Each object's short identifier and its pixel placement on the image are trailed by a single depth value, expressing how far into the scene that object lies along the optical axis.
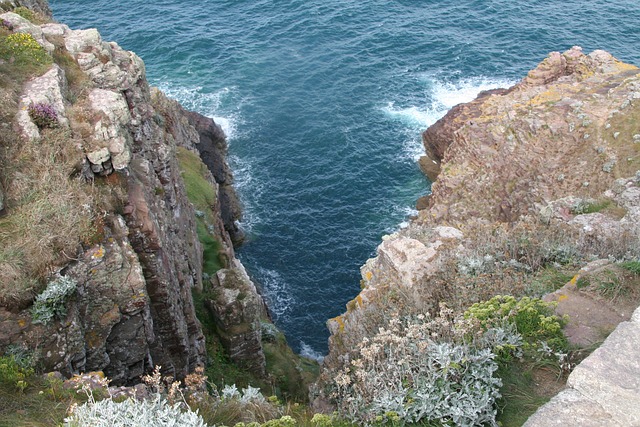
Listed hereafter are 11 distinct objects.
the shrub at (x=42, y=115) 22.47
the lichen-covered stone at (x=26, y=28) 28.38
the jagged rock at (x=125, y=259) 19.88
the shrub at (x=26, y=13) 33.03
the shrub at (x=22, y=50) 26.45
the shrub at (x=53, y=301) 18.31
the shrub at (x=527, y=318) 14.31
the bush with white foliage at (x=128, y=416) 11.41
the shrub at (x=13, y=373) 15.39
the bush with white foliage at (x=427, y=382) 12.77
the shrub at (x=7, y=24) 28.79
